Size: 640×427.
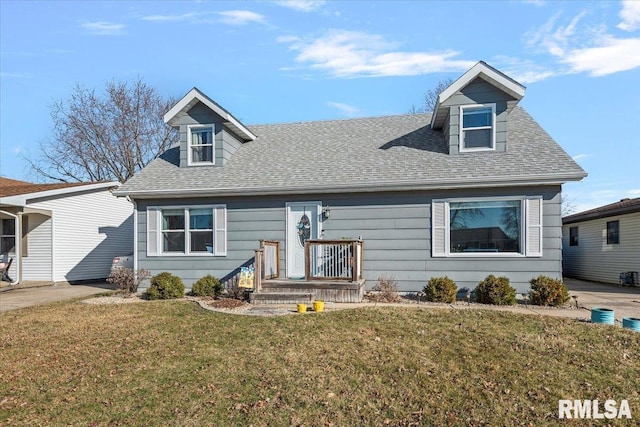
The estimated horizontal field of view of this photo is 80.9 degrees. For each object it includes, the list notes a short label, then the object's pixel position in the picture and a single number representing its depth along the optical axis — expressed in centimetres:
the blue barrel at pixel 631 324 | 609
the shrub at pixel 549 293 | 811
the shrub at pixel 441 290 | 855
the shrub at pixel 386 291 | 879
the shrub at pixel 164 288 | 970
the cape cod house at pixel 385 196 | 907
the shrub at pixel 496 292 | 828
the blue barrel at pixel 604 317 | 647
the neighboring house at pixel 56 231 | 1336
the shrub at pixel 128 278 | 1038
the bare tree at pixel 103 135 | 2452
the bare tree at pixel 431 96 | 2733
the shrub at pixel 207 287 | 991
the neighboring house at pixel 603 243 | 1240
